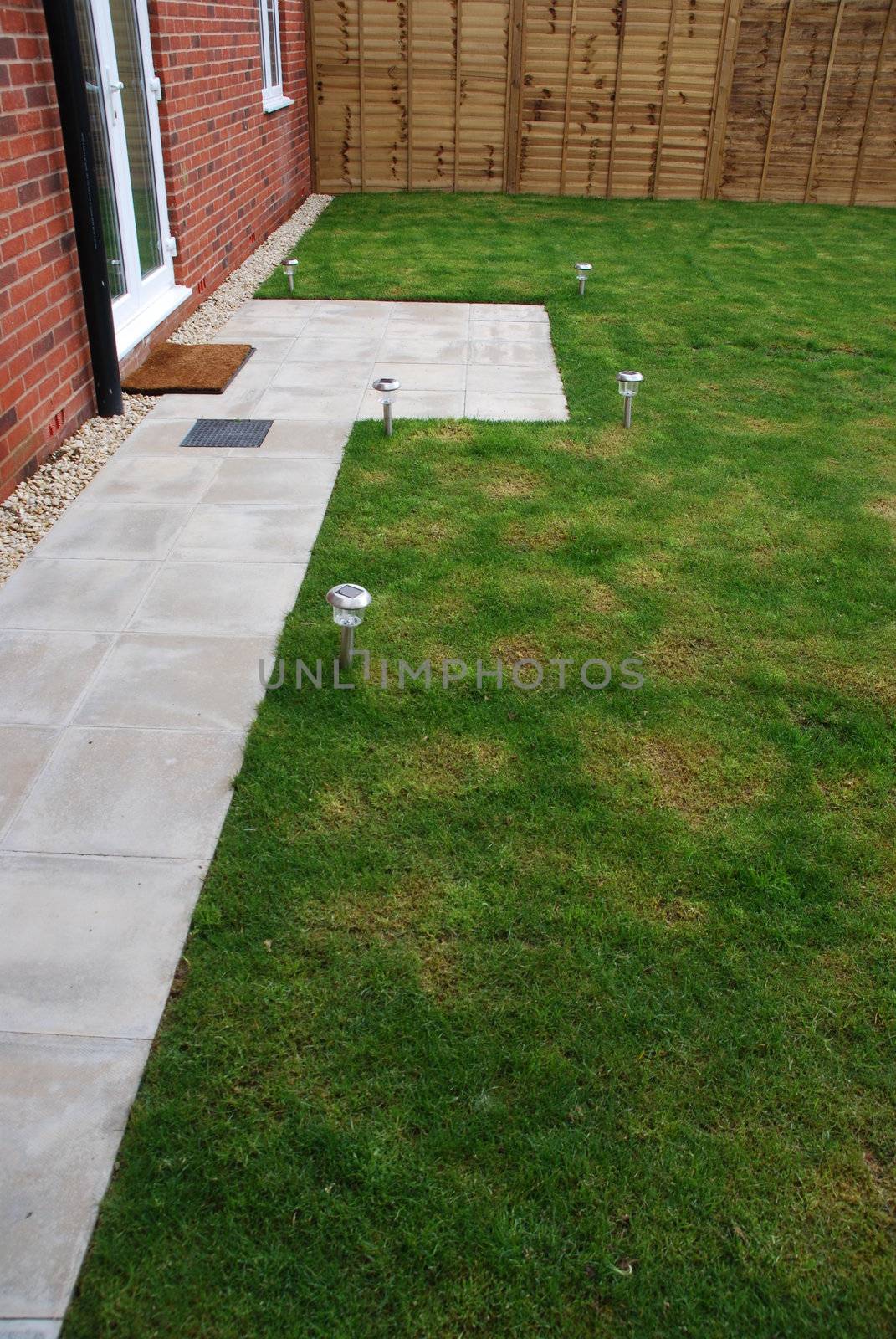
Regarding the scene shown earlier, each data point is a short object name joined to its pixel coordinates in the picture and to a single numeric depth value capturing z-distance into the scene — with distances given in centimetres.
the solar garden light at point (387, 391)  517
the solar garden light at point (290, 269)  812
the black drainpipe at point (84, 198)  474
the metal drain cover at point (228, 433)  544
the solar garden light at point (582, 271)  827
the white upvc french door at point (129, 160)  570
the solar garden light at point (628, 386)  539
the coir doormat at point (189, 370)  610
